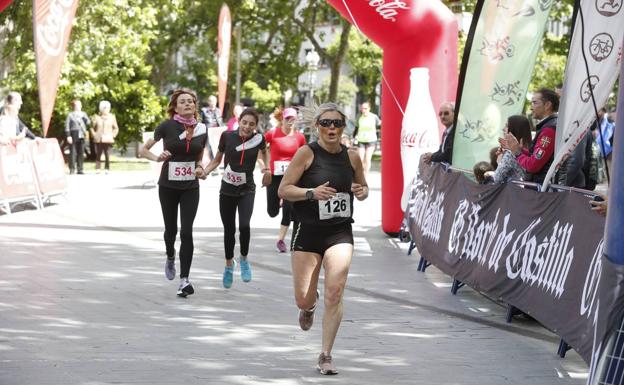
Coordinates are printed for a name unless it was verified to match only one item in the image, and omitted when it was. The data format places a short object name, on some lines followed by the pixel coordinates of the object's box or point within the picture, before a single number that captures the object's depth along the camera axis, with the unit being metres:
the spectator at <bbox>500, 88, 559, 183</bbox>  10.02
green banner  12.97
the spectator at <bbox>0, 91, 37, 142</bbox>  18.67
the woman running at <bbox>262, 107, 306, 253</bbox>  13.71
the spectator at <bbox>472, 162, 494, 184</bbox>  11.53
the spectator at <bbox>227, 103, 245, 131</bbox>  25.91
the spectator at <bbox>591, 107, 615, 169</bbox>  20.27
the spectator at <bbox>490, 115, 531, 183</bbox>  10.48
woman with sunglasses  7.71
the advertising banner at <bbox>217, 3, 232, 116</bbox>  30.41
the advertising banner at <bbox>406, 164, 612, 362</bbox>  7.60
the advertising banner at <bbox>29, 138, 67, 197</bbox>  19.88
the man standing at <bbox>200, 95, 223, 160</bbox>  29.46
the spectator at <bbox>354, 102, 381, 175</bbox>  27.95
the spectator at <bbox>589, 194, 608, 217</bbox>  7.01
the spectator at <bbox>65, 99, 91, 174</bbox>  29.22
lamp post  51.16
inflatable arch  15.03
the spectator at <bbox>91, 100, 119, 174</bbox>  30.47
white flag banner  8.91
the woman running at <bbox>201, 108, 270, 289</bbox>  11.38
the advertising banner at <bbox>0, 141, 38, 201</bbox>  18.38
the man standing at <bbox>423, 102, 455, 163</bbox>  13.69
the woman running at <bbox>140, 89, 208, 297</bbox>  10.66
